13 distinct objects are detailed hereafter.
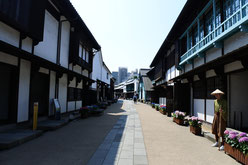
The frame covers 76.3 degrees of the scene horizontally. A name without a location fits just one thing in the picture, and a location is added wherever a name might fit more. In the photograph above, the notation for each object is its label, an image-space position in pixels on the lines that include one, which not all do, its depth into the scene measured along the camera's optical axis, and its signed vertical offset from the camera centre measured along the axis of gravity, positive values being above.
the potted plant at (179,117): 10.11 -1.67
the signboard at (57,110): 9.84 -1.29
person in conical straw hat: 5.38 -0.87
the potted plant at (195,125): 7.54 -1.61
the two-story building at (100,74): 24.56 +3.11
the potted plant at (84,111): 12.40 -1.71
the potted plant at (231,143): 4.60 -1.50
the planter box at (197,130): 7.53 -1.84
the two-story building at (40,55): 6.79 +2.07
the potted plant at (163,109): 15.75 -1.80
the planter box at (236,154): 4.16 -1.73
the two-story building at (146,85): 35.94 +1.28
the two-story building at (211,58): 6.34 +1.90
